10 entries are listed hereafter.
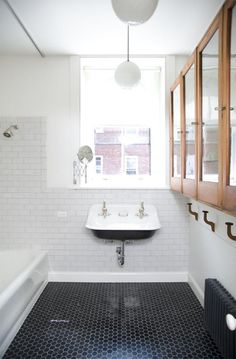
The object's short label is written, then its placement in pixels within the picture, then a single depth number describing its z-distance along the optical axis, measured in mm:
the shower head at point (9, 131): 3061
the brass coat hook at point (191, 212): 2702
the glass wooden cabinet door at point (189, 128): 2076
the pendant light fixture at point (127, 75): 2512
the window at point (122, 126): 3277
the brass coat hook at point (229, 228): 1772
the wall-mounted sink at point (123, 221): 2770
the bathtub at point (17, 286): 1909
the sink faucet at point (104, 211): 3051
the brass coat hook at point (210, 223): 2226
